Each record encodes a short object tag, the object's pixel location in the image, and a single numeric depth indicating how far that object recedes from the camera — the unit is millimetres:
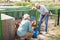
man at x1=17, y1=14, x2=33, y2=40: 2867
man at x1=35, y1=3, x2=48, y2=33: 3503
